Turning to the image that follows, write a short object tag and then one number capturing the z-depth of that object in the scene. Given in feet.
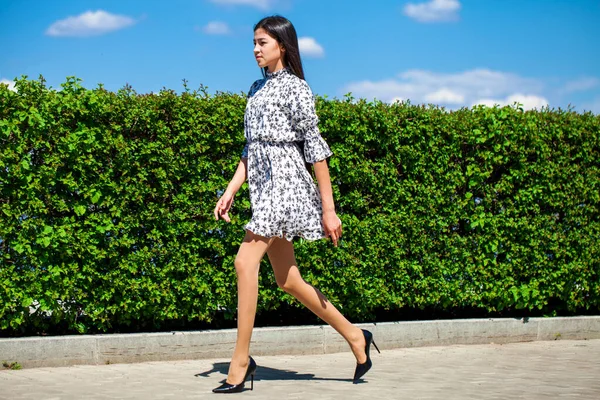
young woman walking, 18.24
